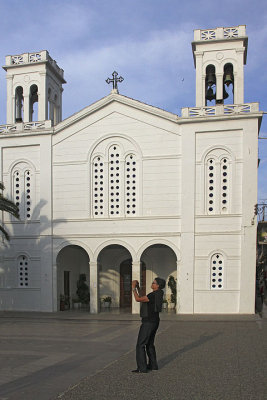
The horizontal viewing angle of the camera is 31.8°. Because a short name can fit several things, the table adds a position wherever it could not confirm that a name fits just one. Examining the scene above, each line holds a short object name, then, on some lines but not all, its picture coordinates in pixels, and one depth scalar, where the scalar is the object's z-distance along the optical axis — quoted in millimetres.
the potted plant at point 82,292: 26266
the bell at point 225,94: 23766
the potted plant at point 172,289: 24331
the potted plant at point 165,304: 24220
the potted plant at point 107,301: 25469
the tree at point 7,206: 20817
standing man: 9203
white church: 22062
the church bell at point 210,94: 23984
